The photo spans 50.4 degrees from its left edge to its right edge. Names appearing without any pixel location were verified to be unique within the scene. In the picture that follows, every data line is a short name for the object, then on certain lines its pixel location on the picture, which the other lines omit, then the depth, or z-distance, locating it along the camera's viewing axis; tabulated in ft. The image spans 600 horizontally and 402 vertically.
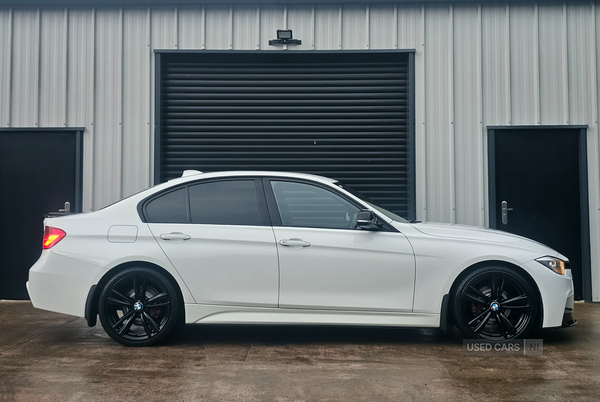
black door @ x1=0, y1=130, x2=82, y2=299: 28.60
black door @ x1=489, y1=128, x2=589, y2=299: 28.19
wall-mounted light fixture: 28.78
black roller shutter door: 28.96
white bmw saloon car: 18.53
